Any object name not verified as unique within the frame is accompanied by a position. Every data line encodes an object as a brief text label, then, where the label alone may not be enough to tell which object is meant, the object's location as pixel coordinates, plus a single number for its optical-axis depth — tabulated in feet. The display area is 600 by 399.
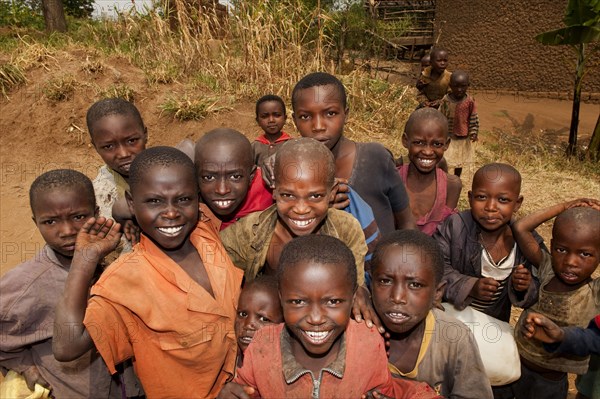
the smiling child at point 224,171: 6.70
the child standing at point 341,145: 6.95
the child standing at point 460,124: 16.98
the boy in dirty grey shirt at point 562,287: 6.41
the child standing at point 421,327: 5.19
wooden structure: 37.40
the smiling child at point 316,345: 4.78
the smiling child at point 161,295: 5.03
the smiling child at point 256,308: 6.19
